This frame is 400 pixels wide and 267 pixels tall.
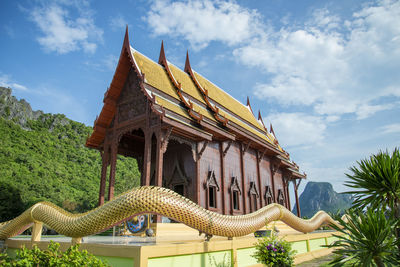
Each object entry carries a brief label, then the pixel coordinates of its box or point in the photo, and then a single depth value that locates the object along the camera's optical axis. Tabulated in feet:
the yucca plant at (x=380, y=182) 20.56
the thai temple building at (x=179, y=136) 39.60
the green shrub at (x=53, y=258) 10.00
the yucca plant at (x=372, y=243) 15.69
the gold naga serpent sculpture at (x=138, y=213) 16.63
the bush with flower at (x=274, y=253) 18.43
